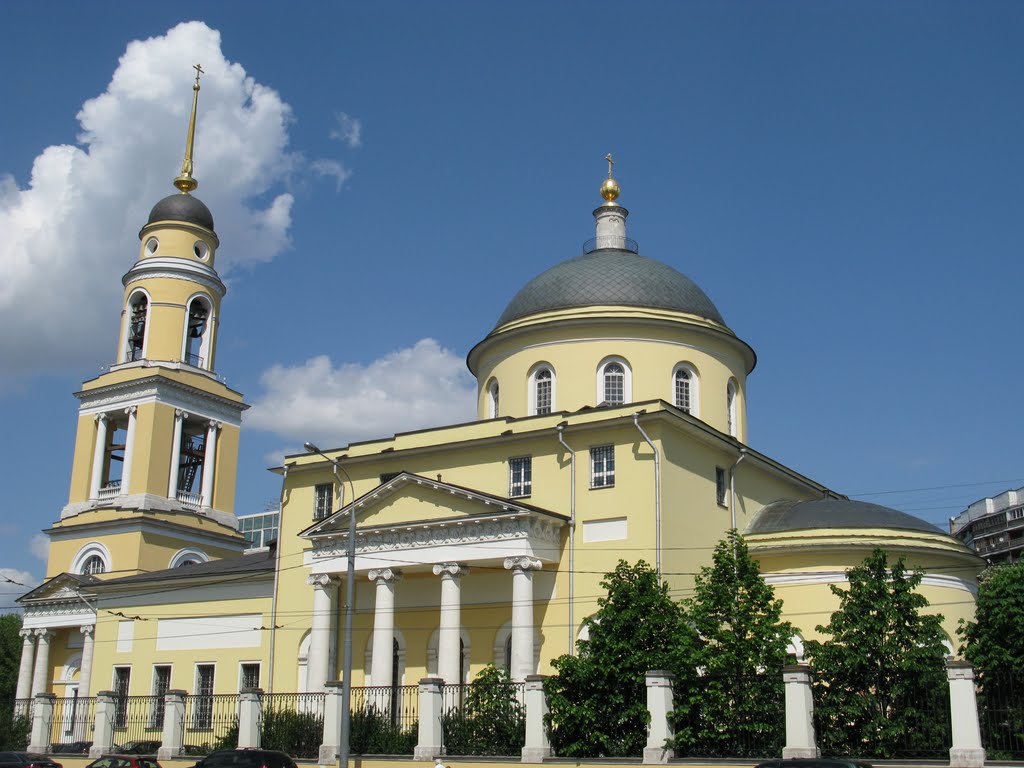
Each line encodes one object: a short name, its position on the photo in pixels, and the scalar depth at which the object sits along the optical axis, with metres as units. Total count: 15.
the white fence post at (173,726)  27.91
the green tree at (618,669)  22.52
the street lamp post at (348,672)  22.80
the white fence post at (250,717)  26.72
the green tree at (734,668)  21.05
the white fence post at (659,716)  21.20
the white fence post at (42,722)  31.97
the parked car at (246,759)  22.14
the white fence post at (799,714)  19.91
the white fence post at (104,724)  30.20
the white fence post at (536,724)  22.77
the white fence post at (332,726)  25.59
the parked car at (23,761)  25.42
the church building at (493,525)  29.56
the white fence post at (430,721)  24.12
